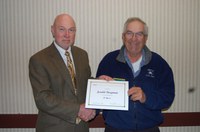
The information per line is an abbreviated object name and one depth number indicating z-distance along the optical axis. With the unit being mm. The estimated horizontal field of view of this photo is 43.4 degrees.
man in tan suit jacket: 2012
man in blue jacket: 2109
